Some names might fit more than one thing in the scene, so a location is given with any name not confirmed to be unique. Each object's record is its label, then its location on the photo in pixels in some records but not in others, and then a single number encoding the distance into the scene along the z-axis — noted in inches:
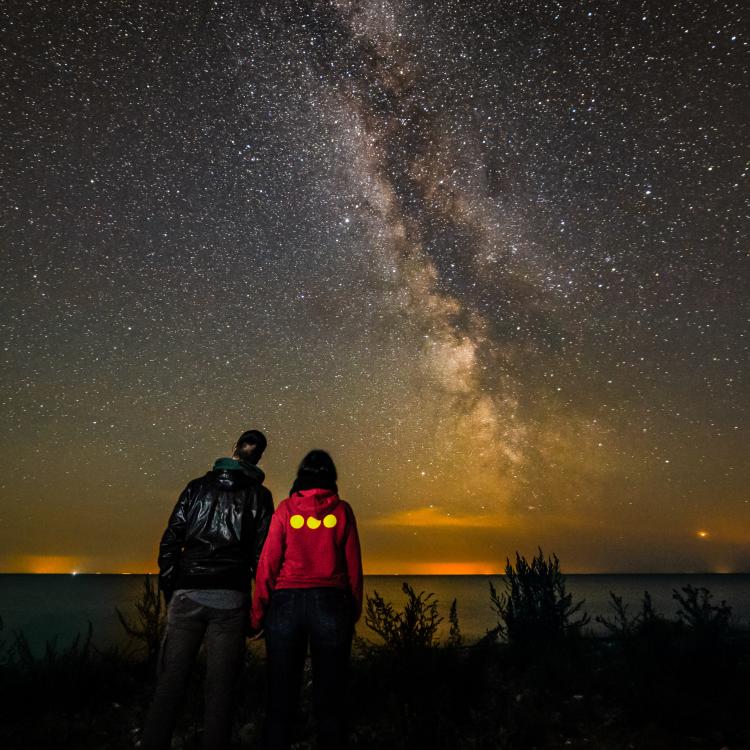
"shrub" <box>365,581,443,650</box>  249.0
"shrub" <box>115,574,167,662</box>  279.3
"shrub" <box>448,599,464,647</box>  255.8
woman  110.7
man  119.6
